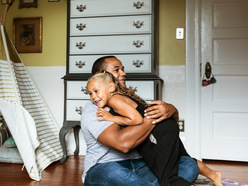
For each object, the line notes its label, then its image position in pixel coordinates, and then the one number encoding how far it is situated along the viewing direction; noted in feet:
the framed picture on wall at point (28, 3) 11.90
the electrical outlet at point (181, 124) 10.86
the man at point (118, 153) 4.48
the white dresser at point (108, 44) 9.63
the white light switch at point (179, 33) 10.82
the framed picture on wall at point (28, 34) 11.96
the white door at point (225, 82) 10.43
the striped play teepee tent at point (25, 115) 8.23
